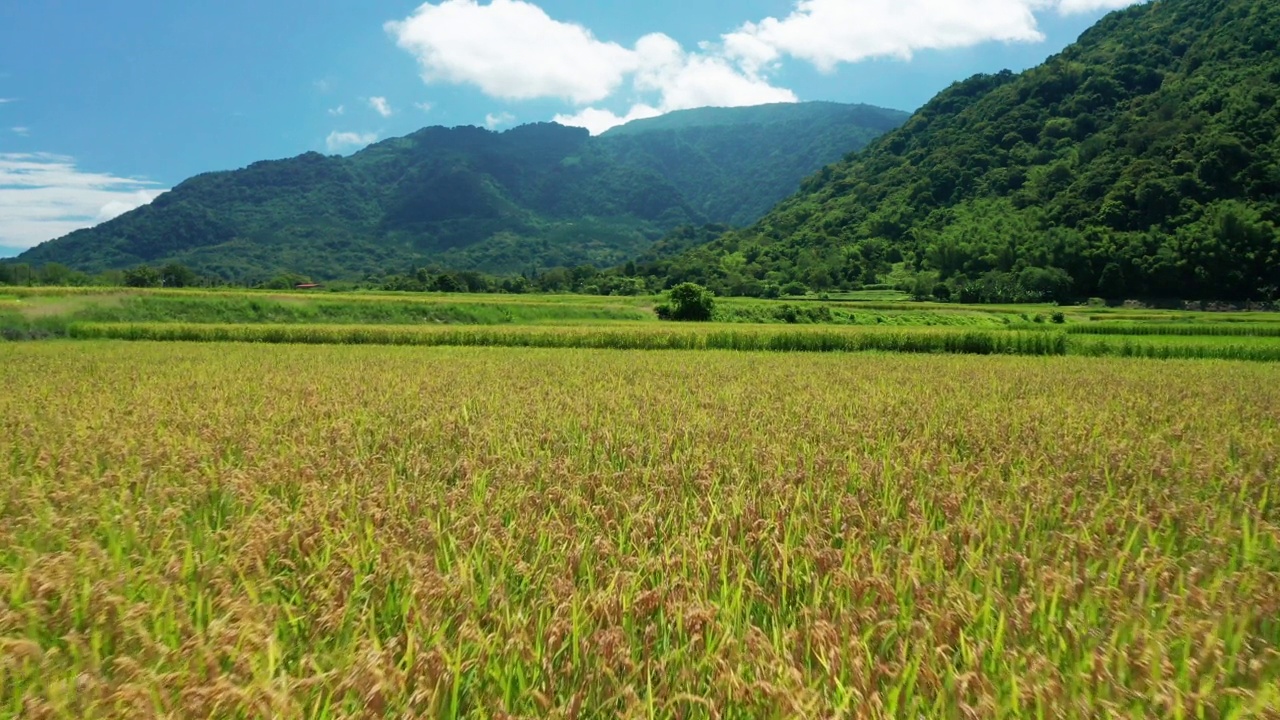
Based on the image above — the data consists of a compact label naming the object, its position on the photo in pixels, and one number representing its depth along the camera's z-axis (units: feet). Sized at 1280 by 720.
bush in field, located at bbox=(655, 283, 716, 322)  153.99
